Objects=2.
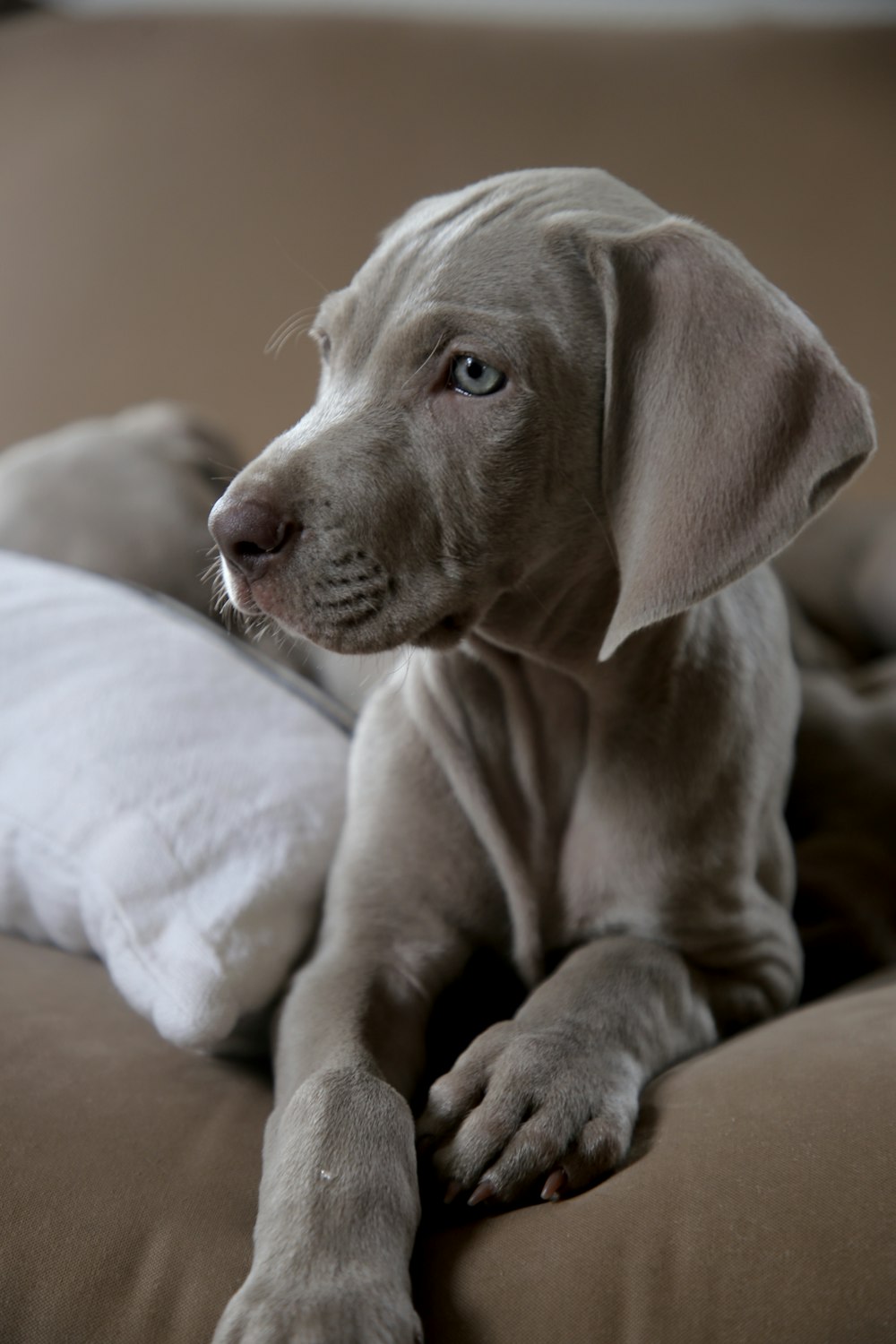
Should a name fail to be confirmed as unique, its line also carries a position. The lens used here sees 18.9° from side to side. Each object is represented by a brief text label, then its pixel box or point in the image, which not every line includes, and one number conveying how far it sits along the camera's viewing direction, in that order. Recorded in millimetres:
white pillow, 815
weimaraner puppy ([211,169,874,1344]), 739
